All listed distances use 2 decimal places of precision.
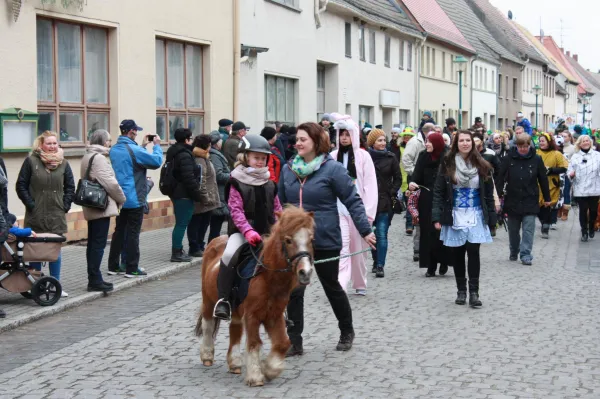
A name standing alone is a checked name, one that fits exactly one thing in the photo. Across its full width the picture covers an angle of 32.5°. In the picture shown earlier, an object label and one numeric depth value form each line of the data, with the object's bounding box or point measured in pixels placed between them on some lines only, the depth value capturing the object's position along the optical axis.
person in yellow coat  18.67
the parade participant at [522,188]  14.83
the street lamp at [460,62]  36.06
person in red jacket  17.45
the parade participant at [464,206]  10.53
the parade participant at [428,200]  12.68
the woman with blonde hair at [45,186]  10.77
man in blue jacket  12.29
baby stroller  10.21
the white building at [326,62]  24.30
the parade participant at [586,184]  18.30
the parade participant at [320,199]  7.93
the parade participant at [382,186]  12.88
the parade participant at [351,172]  10.26
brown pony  6.73
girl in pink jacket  7.19
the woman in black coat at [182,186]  13.83
